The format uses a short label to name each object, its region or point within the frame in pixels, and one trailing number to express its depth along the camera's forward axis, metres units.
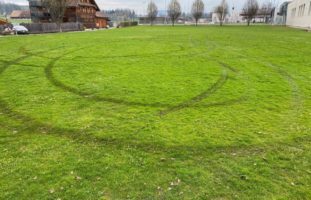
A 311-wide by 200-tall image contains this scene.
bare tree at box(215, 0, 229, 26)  92.62
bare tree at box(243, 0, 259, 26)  83.01
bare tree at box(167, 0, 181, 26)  97.25
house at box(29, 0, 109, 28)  68.88
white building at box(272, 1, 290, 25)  95.31
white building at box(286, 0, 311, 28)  61.51
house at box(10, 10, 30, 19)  131.38
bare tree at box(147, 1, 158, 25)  103.06
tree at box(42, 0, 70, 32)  52.22
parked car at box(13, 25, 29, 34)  44.56
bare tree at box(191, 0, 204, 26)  95.21
